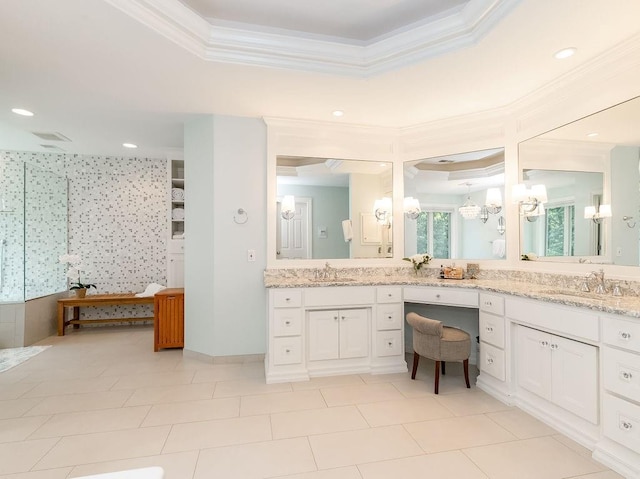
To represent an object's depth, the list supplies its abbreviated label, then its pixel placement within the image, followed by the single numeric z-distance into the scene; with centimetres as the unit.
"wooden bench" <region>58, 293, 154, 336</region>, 437
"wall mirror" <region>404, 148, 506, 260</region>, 330
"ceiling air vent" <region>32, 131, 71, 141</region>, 402
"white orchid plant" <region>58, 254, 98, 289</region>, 450
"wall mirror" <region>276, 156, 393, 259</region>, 353
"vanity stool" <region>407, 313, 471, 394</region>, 264
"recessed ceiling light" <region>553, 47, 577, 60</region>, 218
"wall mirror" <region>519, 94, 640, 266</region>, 221
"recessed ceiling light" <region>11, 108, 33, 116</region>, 327
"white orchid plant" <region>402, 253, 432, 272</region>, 352
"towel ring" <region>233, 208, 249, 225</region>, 343
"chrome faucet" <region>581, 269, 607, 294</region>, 227
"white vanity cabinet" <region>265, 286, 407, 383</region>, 292
